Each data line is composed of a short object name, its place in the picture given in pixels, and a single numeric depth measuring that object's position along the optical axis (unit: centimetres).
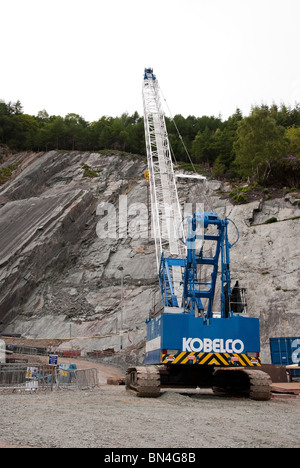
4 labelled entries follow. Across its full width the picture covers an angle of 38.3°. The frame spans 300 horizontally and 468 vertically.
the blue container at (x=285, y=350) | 2803
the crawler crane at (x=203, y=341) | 1434
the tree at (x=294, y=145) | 5553
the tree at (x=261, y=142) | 5181
